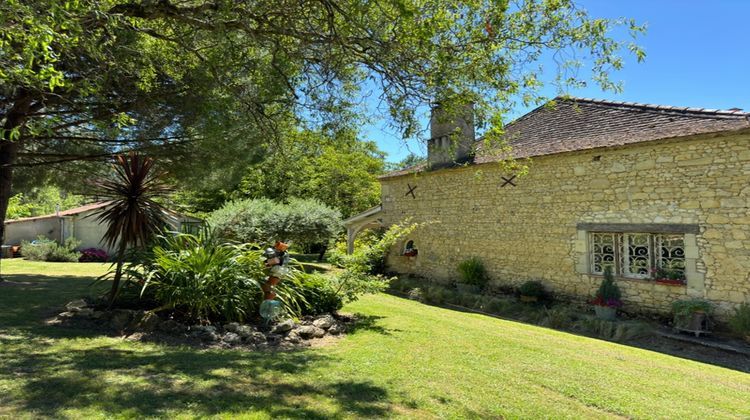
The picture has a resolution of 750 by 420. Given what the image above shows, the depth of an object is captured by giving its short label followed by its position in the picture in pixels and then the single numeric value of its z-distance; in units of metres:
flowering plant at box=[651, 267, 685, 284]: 9.66
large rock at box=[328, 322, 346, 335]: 6.64
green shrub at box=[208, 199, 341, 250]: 19.59
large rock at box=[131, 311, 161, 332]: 6.00
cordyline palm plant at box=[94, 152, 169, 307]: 6.94
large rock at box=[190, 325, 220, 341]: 5.74
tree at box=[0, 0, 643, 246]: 5.18
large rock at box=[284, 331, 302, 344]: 6.04
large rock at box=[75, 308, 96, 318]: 6.59
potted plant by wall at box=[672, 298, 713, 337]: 8.94
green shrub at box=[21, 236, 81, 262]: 20.66
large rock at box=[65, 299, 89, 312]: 6.81
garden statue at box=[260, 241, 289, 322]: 6.44
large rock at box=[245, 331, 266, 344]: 5.84
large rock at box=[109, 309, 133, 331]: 6.14
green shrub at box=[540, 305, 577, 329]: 10.56
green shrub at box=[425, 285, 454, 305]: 13.70
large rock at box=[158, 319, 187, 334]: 5.90
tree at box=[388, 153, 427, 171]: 38.69
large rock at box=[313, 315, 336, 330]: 6.64
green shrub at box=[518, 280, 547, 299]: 12.02
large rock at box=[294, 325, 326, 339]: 6.28
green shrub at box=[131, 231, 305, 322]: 6.15
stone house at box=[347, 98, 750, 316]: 9.08
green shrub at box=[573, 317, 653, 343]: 9.33
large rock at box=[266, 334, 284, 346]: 5.89
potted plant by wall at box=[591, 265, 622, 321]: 10.29
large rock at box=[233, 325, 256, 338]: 5.91
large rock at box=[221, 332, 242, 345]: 5.73
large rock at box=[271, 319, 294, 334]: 6.16
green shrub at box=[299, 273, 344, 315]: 7.46
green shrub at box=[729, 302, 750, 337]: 8.34
